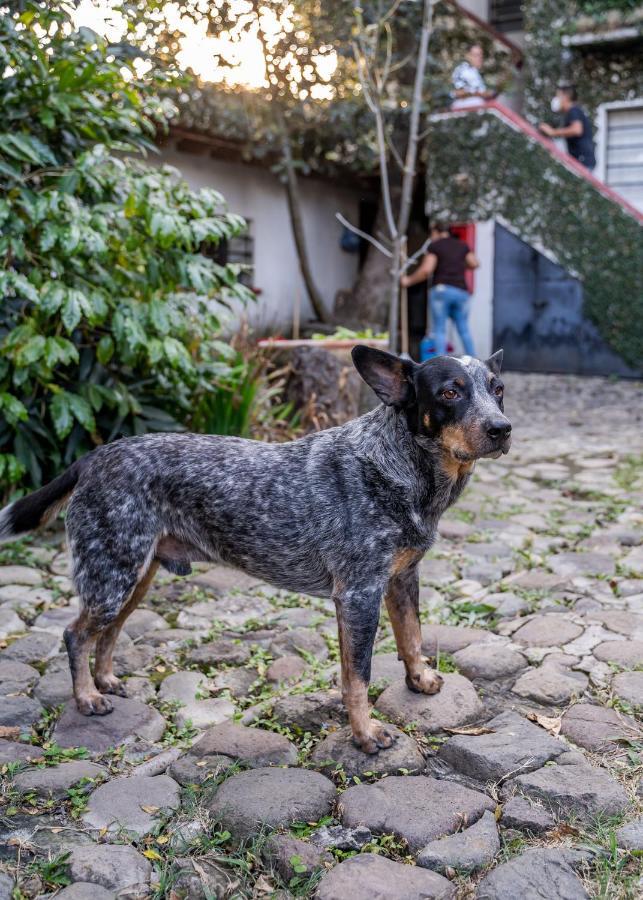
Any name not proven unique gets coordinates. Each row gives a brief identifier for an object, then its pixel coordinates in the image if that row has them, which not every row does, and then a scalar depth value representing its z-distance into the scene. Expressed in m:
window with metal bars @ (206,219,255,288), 13.44
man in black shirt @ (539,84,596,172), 14.34
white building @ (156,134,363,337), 12.88
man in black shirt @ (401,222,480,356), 11.84
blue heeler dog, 3.27
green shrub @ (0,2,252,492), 5.14
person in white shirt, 13.58
